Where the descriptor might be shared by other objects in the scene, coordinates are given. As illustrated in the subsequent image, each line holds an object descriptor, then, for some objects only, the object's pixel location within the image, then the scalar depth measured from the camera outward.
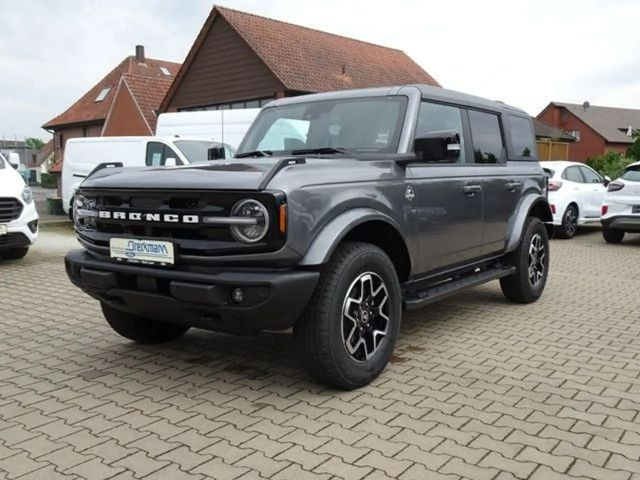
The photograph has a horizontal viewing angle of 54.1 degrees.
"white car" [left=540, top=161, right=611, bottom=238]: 12.50
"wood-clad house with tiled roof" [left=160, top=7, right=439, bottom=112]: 22.83
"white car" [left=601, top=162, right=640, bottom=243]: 11.27
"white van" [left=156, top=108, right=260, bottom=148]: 13.83
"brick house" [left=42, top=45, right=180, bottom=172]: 30.12
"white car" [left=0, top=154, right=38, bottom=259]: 8.34
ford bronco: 3.34
